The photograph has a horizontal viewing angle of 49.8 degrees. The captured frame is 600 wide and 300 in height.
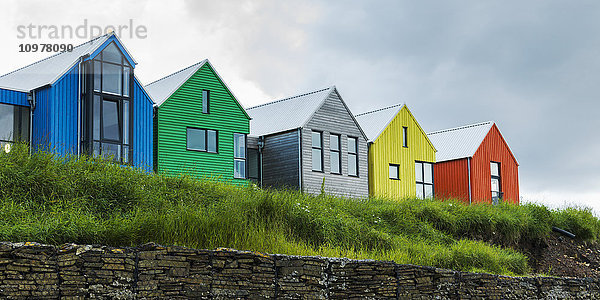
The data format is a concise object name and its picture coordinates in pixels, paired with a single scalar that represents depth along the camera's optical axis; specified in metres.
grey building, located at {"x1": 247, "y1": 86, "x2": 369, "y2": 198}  27.42
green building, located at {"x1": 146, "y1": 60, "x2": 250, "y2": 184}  24.23
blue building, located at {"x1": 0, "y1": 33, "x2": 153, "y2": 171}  21.19
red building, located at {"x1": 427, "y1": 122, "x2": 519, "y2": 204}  34.25
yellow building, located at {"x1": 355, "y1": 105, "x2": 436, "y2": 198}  30.58
